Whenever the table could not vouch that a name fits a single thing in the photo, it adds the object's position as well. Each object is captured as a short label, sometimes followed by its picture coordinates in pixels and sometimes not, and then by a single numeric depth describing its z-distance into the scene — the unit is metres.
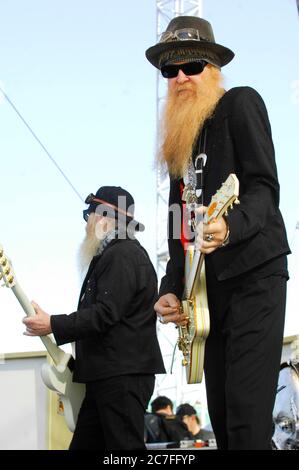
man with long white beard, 4.34
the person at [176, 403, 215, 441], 11.55
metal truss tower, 15.12
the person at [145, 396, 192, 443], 8.83
